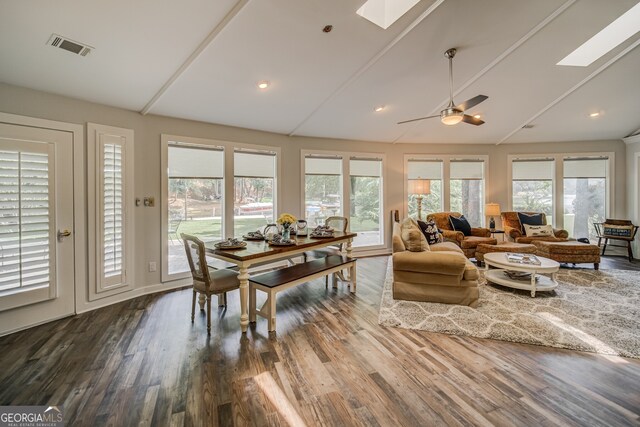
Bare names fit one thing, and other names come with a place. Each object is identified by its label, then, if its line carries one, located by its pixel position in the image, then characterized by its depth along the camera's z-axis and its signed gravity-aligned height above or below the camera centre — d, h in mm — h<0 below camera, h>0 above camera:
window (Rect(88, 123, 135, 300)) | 3383 +12
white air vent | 2449 +1519
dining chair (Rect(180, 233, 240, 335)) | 2764 -712
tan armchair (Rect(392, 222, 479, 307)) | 3305 -816
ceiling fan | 3424 +1267
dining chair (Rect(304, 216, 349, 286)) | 4156 -633
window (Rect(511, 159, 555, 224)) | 6477 +601
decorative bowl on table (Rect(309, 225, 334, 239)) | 3637 -292
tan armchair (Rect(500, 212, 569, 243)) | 5469 -419
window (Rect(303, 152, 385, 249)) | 5754 +426
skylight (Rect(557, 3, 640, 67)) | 3713 +2440
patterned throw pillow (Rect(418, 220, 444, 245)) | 4883 -365
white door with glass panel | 2754 -156
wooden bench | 2826 -748
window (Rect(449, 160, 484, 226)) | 6613 +536
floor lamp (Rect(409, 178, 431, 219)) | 5941 +529
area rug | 2611 -1166
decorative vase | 3361 -230
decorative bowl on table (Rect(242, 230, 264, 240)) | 3520 -319
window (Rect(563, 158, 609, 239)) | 6270 +394
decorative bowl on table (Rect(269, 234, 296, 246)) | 3135 -348
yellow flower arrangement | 3386 -109
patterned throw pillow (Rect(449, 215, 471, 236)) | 5828 -289
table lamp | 6035 +7
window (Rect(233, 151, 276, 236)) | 4855 +377
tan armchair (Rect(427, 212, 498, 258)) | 5324 -490
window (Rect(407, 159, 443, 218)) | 6535 +701
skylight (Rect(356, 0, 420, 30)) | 2961 +2192
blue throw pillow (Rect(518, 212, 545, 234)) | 5874 -183
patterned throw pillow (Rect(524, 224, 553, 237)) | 5559 -393
